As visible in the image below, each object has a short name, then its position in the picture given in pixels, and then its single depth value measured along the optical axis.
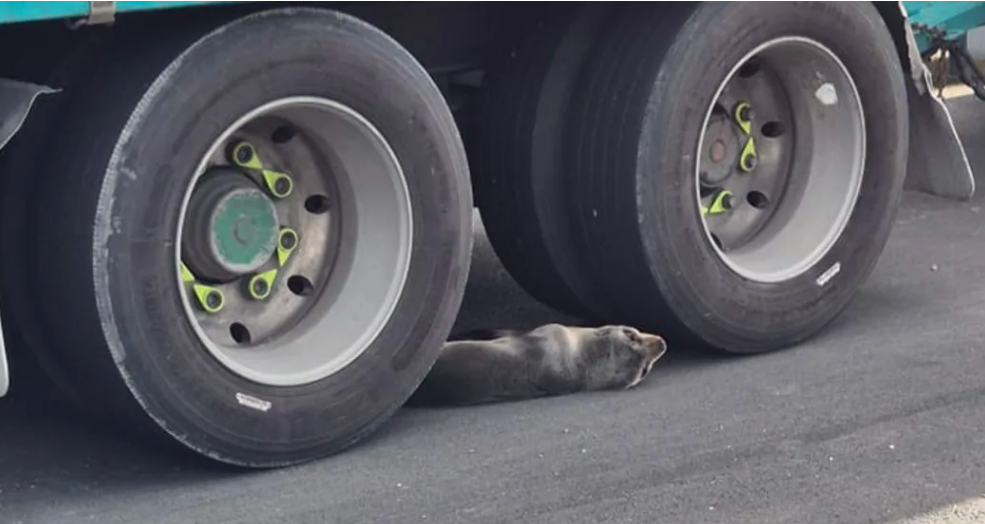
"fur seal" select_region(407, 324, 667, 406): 4.82
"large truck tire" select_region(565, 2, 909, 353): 5.00
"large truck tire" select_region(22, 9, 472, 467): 3.97
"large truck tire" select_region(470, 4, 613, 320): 5.11
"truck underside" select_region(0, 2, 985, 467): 4.01
